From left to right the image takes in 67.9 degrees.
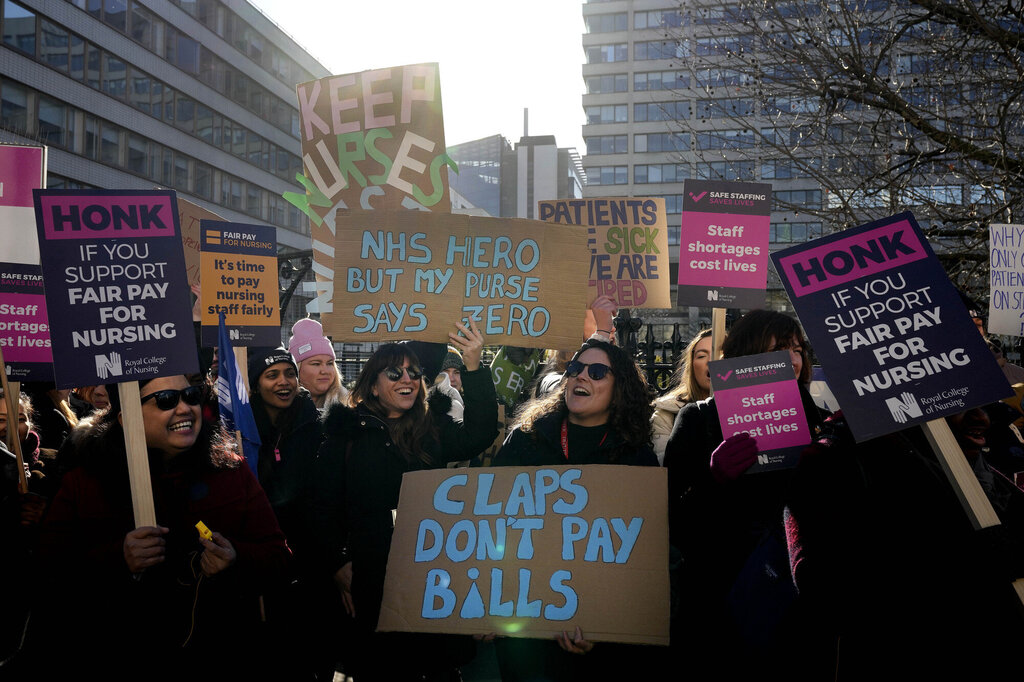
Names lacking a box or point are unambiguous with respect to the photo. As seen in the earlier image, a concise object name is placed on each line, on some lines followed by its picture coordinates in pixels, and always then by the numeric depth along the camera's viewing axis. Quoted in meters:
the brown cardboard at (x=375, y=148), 4.48
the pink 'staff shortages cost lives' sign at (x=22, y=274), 3.98
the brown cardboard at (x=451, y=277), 3.90
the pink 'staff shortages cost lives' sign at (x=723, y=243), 4.14
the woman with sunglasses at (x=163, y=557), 2.61
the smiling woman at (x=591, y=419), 3.33
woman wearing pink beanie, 5.14
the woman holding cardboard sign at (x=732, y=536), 2.54
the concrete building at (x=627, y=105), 61.69
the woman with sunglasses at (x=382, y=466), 3.42
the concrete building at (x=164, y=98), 27.12
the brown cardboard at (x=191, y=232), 5.80
